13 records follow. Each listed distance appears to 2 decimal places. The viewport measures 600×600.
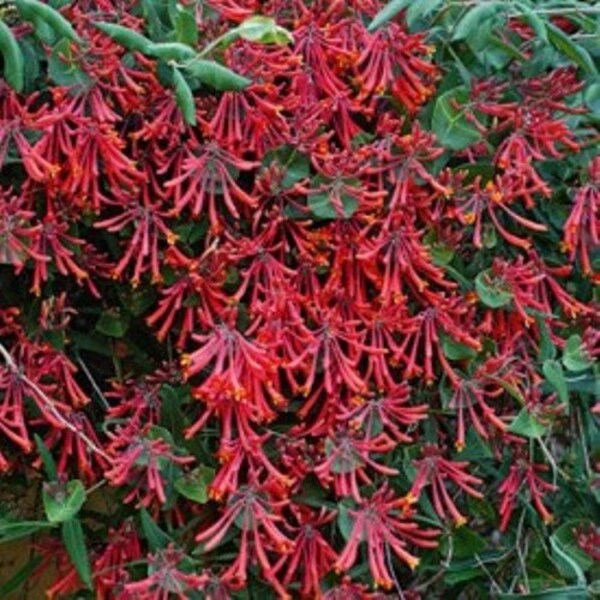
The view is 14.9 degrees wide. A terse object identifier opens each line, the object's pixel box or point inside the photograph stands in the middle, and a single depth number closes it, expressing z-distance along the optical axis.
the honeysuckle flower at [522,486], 1.77
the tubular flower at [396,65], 1.76
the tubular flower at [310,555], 1.71
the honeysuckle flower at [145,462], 1.67
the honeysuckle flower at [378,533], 1.69
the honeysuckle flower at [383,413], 1.72
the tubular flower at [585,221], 1.78
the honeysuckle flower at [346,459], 1.70
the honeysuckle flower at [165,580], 1.66
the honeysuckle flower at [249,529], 1.67
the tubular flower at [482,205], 1.76
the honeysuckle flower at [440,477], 1.74
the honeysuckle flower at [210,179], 1.70
